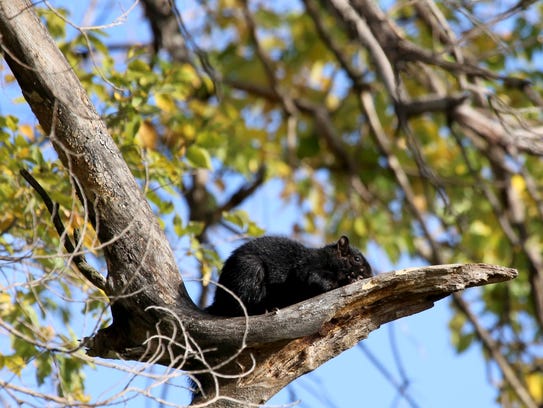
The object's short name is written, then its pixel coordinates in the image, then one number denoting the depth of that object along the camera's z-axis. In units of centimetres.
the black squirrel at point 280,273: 956
